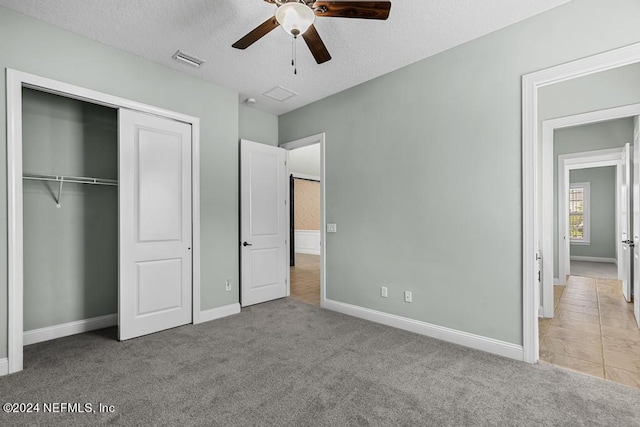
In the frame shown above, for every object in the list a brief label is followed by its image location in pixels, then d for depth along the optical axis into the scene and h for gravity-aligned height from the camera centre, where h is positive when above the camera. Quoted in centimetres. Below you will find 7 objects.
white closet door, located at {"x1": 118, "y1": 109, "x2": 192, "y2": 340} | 304 -11
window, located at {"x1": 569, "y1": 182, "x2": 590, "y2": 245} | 822 +2
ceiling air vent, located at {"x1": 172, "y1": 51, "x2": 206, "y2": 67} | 311 +163
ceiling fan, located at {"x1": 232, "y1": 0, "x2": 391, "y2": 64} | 180 +127
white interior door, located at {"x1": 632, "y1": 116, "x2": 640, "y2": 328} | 335 -10
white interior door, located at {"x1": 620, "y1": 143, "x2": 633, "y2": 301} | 396 -15
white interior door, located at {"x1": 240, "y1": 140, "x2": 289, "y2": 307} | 420 -14
